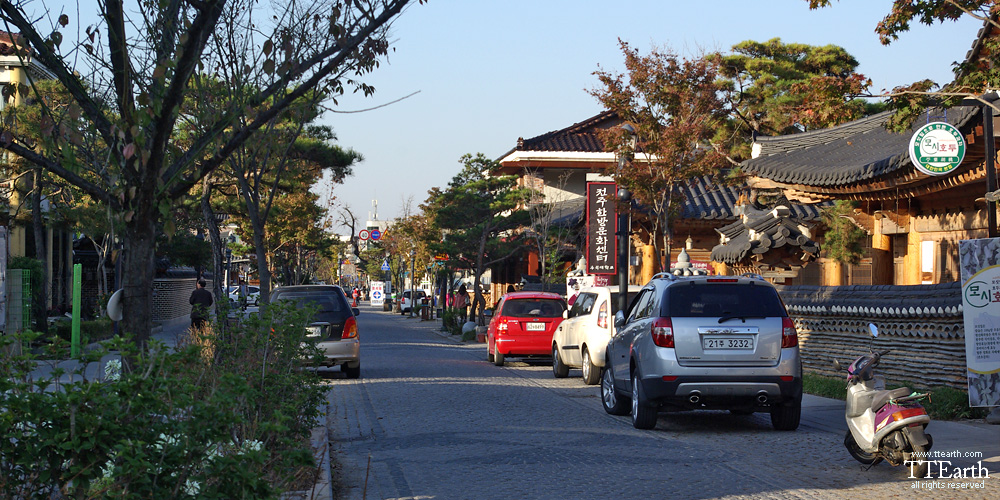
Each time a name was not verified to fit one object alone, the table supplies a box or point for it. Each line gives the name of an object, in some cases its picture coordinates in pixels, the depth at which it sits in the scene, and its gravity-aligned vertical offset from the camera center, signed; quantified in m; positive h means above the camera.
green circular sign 13.37 +1.76
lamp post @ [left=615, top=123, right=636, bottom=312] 20.76 +1.58
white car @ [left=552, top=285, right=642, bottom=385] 17.06 -0.96
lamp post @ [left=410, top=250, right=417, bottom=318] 66.22 -0.53
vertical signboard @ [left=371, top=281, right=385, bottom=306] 89.62 -1.25
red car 21.61 -0.95
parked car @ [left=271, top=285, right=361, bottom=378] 17.81 -0.73
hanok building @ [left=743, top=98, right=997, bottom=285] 15.52 +1.54
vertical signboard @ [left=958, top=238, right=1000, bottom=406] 10.81 -0.46
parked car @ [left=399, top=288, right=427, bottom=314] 68.75 -1.51
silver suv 10.91 -0.80
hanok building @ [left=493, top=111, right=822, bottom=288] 18.86 +1.72
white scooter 8.31 -1.27
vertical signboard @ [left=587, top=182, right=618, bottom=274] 24.73 +1.15
